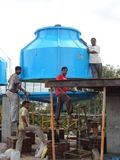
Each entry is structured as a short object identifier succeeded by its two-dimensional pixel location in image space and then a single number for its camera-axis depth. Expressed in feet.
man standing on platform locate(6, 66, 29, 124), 24.32
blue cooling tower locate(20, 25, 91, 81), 25.96
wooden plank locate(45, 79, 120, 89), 17.52
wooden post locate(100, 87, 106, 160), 17.55
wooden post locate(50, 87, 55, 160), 18.99
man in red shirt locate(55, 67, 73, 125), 22.07
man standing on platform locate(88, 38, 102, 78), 26.55
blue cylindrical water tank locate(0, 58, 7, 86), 34.75
